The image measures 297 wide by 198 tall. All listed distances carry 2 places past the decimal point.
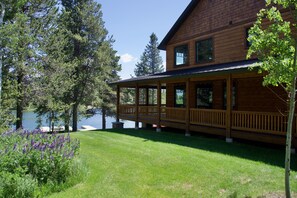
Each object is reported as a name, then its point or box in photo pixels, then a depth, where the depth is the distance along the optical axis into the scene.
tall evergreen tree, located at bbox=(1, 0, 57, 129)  14.86
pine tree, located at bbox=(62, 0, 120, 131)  26.27
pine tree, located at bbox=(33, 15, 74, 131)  18.48
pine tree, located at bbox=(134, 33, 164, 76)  60.41
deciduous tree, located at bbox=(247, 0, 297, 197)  4.65
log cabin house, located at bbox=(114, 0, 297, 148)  10.77
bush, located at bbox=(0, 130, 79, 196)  5.77
